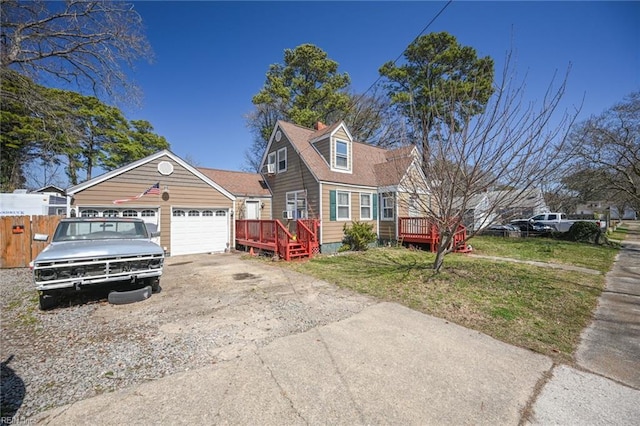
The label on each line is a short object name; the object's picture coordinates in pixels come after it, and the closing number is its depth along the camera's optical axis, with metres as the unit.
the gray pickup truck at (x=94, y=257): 4.46
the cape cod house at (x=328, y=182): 12.14
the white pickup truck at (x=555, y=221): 23.05
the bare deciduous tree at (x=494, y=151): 5.18
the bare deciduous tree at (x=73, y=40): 8.45
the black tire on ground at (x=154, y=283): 5.75
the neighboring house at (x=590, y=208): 51.66
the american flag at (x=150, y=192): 10.18
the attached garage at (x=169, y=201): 9.75
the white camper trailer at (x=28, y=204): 11.77
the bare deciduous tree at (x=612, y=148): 14.34
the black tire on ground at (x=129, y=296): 5.08
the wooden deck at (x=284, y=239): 10.02
